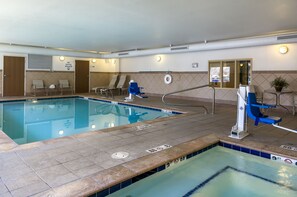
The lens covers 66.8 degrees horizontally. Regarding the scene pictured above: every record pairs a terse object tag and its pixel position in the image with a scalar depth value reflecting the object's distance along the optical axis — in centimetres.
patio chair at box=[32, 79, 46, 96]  1065
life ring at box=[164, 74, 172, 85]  1025
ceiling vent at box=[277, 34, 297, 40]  575
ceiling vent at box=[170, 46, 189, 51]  814
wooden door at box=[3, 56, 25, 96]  1013
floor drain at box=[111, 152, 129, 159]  289
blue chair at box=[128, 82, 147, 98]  881
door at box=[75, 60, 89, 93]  1227
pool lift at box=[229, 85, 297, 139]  348
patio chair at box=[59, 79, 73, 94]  1149
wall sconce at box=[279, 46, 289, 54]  677
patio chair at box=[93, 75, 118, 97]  1143
